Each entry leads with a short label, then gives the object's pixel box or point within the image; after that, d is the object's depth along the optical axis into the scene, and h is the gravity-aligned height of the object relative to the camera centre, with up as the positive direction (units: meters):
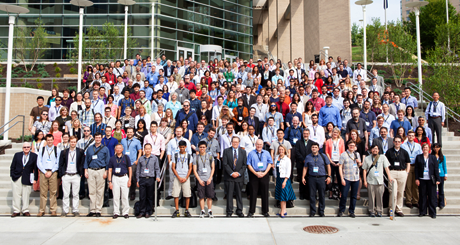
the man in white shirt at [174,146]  9.21 -0.17
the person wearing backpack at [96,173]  9.02 -0.88
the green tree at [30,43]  25.89 +7.22
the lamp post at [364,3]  20.16 +8.08
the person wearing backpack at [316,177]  8.94 -0.95
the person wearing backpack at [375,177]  8.86 -0.94
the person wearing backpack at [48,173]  9.15 -0.90
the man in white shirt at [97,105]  11.55 +1.14
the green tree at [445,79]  15.41 +2.79
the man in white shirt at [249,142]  9.65 -0.06
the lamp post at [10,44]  12.96 +3.61
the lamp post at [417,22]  16.74 +5.97
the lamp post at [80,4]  16.13 +6.36
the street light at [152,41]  26.58 +7.66
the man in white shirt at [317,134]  9.84 +0.18
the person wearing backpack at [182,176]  8.95 -0.94
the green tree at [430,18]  42.88 +15.23
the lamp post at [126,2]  20.14 +8.01
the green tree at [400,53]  22.06 +5.59
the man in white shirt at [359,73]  16.25 +3.17
